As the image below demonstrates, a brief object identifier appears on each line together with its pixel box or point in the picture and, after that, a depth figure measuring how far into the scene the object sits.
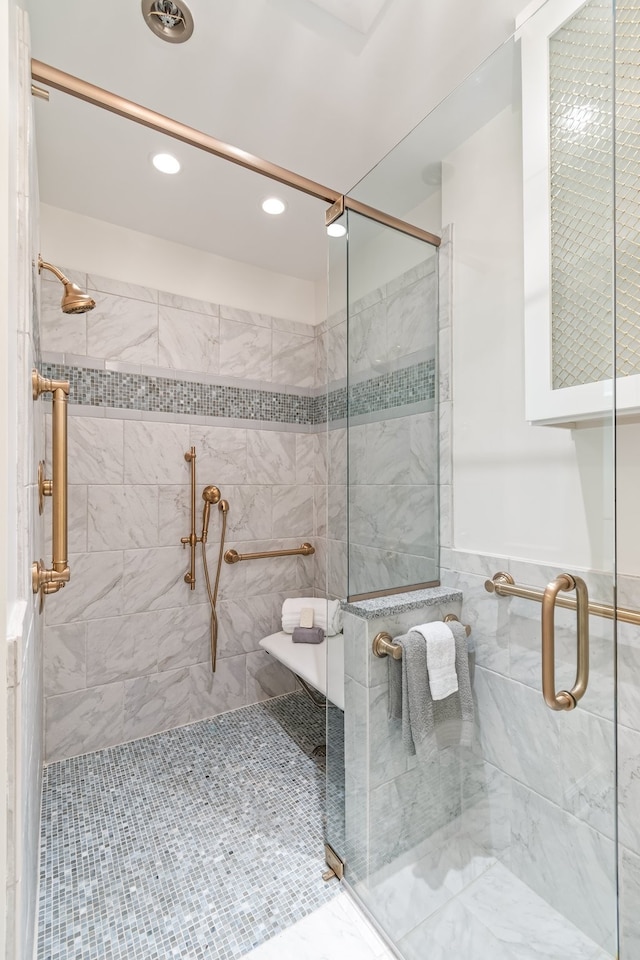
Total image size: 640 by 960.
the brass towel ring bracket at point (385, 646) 1.26
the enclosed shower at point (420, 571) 0.99
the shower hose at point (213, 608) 2.37
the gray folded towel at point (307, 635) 2.27
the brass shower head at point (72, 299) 1.27
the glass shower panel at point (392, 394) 1.46
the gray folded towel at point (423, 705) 1.24
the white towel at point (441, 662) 1.25
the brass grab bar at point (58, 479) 1.06
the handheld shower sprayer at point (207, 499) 2.32
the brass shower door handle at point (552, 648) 0.89
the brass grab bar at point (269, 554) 2.43
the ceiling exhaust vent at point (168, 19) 1.17
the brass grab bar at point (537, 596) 0.92
